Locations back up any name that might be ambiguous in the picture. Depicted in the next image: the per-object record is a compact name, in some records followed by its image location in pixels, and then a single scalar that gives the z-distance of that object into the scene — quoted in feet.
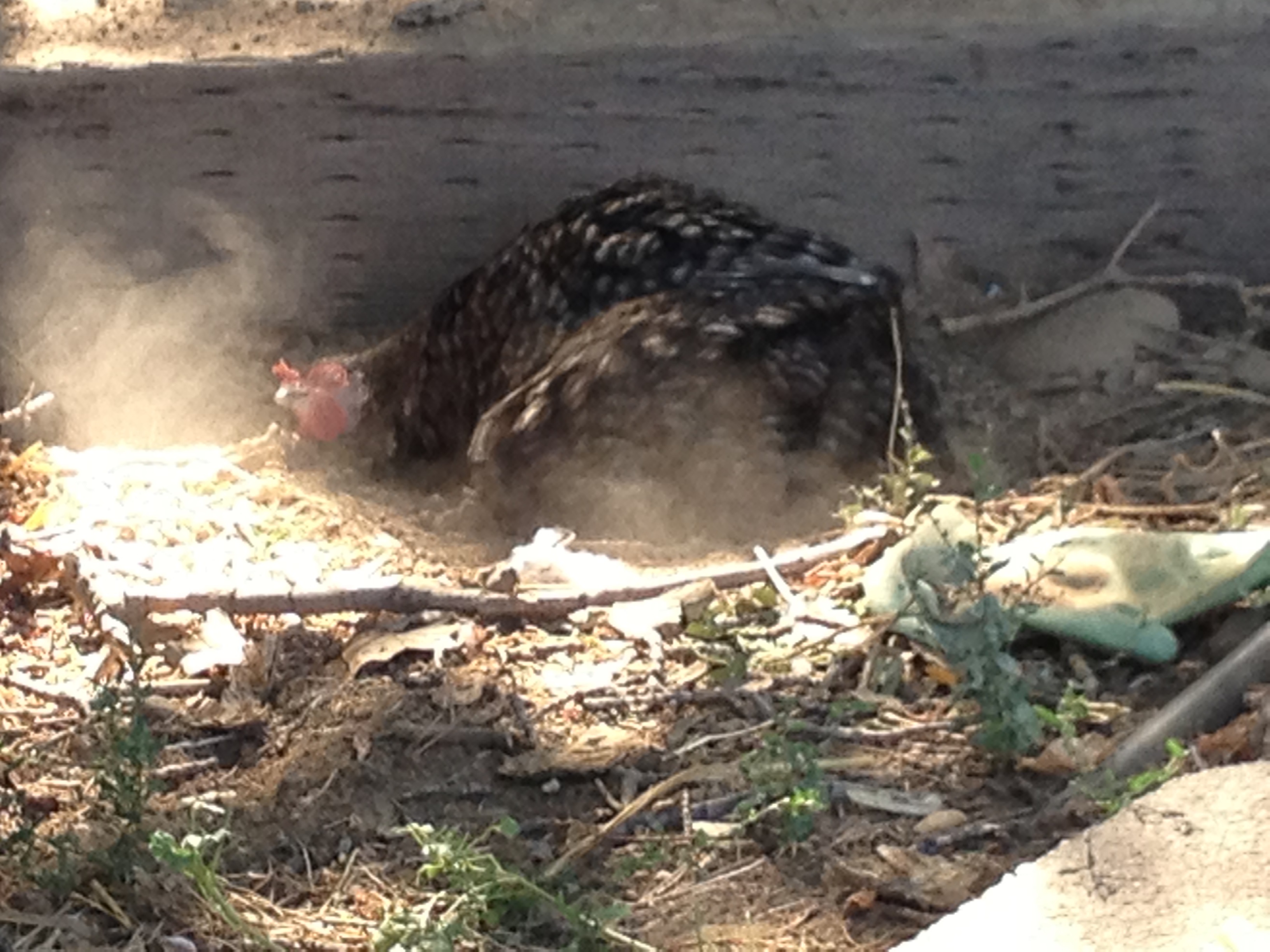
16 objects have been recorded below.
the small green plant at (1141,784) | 7.80
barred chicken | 12.41
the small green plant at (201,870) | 7.43
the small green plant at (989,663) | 8.44
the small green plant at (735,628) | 9.64
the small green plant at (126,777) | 7.90
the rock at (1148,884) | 6.95
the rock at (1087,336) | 14.38
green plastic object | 9.43
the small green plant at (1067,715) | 8.34
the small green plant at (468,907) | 7.34
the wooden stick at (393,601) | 10.23
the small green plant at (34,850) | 7.86
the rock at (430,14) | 14.62
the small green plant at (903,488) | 10.91
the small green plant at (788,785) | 8.12
